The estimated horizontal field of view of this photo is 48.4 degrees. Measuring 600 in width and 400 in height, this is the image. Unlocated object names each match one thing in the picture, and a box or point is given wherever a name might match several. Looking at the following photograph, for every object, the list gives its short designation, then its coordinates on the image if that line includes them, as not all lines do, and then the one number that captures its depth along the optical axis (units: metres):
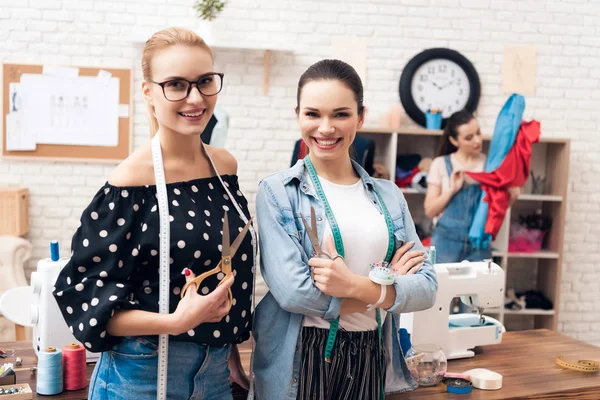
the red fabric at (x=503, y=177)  4.35
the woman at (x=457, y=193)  4.43
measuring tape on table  2.23
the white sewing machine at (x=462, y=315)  2.31
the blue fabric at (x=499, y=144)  4.36
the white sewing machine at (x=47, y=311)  2.00
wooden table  2.00
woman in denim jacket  1.72
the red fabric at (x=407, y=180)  5.21
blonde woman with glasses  1.45
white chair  4.48
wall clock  5.36
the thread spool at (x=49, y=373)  1.86
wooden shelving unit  5.21
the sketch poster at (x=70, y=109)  4.98
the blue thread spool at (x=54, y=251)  2.00
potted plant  4.88
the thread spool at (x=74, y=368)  1.90
